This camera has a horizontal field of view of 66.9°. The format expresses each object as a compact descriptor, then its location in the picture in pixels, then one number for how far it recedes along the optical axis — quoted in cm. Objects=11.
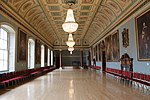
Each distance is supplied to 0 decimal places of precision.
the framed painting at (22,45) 863
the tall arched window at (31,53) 1176
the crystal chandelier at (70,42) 1210
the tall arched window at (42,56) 1650
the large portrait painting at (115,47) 953
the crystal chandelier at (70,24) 687
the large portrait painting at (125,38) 791
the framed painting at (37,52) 1248
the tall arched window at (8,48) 771
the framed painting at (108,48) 1131
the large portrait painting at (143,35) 584
